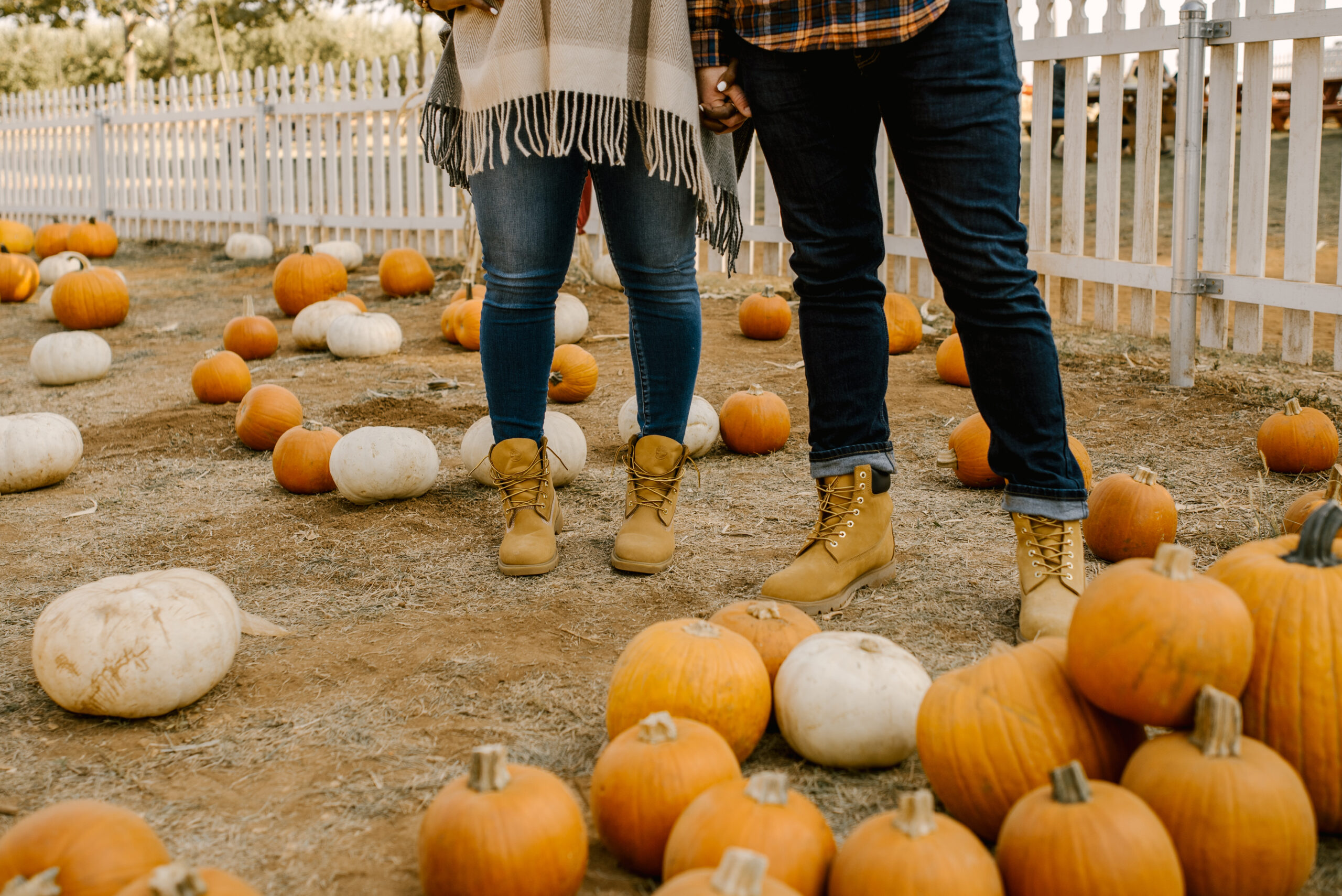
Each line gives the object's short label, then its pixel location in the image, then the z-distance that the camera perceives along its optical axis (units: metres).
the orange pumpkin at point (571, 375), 4.47
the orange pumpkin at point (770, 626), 1.84
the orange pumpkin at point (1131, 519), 2.56
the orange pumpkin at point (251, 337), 5.64
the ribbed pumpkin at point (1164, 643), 1.33
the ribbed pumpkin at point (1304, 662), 1.37
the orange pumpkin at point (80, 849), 1.22
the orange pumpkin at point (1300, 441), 3.22
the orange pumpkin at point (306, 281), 6.77
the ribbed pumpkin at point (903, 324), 5.24
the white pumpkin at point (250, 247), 9.98
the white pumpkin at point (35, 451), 3.41
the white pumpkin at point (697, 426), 3.65
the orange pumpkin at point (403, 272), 7.35
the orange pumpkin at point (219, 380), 4.65
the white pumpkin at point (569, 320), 5.56
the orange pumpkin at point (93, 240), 10.40
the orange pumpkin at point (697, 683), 1.65
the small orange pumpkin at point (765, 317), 5.71
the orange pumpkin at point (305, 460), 3.40
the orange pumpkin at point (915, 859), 1.18
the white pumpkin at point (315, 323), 5.82
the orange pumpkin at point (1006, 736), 1.42
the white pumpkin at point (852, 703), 1.65
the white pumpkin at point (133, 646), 1.89
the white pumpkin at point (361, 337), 5.58
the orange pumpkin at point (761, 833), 1.24
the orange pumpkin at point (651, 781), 1.41
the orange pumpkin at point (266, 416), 3.91
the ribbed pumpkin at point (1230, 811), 1.24
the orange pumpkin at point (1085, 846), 1.17
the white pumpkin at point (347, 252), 8.71
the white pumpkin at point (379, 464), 3.21
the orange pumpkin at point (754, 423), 3.75
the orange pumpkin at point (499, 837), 1.30
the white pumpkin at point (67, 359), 5.14
